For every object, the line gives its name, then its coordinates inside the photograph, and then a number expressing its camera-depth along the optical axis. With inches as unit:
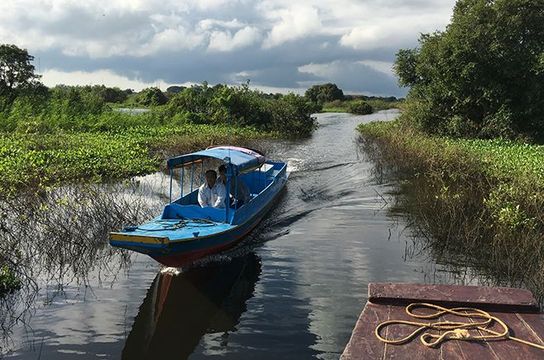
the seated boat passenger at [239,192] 461.4
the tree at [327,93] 3786.9
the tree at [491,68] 941.8
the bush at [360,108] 3029.0
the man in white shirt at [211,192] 431.2
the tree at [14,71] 1199.6
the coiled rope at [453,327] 143.9
